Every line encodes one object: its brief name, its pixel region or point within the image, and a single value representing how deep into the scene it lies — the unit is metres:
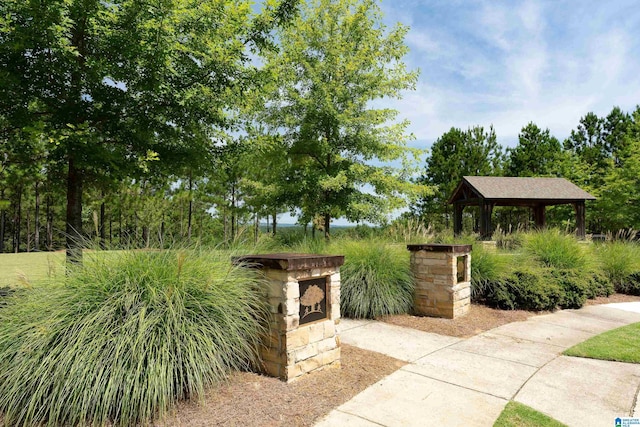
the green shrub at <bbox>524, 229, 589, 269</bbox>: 8.66
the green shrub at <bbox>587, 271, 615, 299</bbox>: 8.16
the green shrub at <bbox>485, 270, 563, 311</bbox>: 6.94
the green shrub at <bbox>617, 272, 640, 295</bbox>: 9.03
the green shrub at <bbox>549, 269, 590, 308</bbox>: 7.31
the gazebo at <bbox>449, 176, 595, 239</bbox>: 16.95
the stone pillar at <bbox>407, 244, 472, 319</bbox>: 6.16
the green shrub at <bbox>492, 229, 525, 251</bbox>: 9.95
